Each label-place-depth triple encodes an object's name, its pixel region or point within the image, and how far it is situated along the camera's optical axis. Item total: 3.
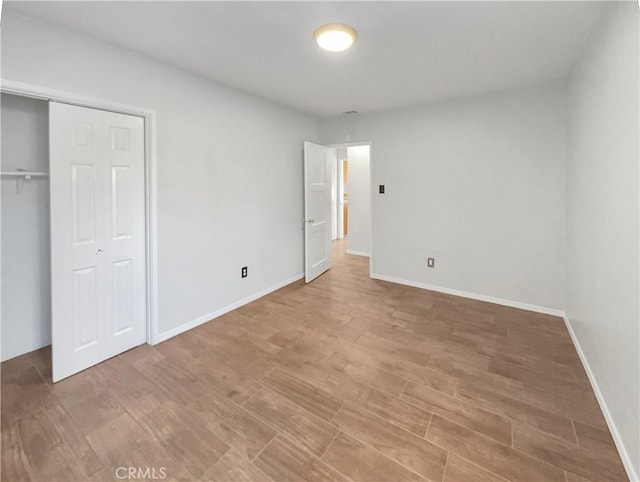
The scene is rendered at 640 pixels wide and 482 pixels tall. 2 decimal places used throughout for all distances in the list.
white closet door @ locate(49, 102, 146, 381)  2.07
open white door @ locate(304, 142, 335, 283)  4.26
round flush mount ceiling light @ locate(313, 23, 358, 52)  1.98
